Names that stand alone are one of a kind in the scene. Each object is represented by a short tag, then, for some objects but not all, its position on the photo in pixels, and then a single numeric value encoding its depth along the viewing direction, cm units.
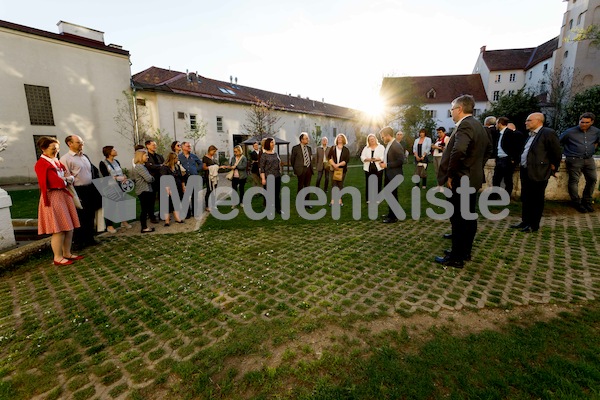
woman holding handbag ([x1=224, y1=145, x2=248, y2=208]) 826
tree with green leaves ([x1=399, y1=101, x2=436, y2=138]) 3888
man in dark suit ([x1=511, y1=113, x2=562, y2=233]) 530
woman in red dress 436
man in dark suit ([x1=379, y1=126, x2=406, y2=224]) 666
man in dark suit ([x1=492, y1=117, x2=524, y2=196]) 673
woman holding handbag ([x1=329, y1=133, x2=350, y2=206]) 824
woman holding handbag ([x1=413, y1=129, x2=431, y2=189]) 972
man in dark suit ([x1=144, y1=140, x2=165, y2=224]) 652
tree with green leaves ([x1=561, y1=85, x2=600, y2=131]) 2045
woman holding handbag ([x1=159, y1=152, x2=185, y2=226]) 683
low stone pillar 495
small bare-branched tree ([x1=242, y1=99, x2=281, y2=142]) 2823
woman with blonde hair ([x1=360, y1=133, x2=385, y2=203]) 739
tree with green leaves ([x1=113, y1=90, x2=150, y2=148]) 2194
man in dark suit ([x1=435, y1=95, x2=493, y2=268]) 375
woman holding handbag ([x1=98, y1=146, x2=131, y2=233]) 609
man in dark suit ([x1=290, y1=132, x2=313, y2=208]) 785
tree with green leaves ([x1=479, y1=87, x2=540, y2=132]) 2553
